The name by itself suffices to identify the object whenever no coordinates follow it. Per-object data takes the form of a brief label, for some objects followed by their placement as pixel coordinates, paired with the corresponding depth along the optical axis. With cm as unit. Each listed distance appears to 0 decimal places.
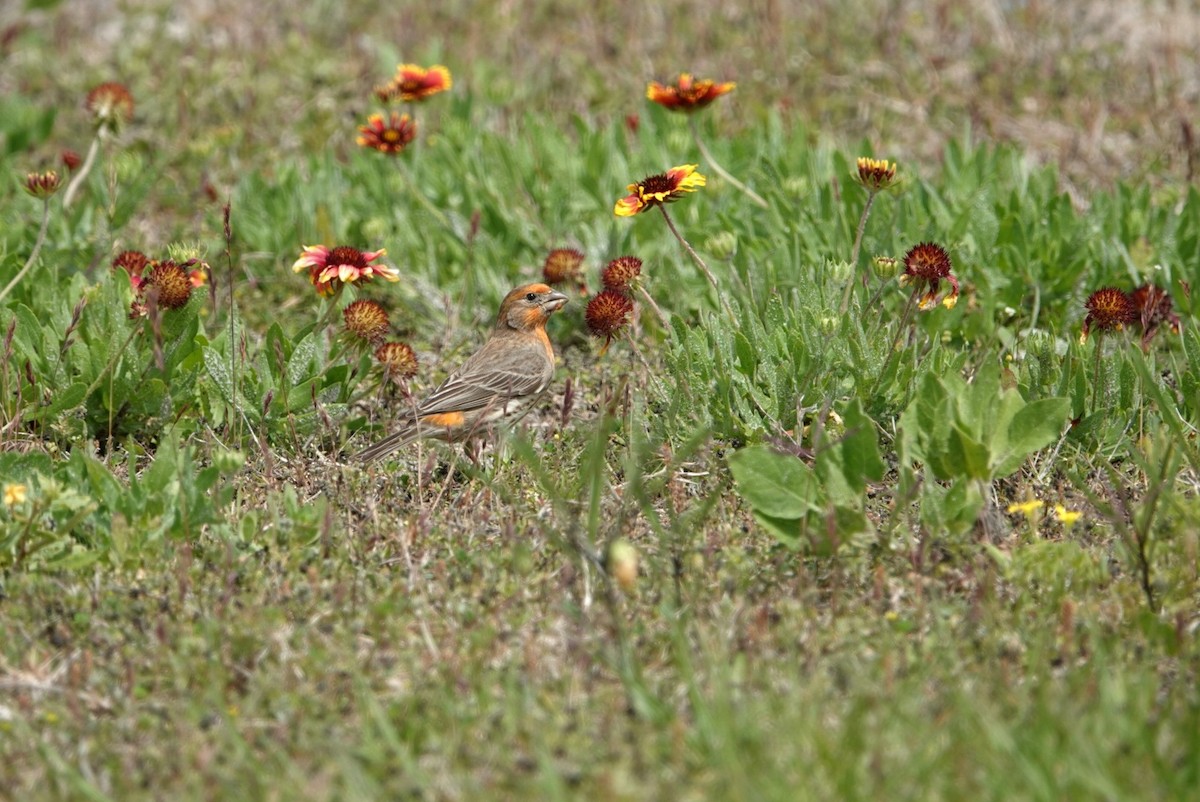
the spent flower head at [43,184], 1046
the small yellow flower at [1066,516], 857
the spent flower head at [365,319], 1041
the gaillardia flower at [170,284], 1020
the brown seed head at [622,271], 1043
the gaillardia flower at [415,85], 1342
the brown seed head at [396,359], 1059
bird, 1080
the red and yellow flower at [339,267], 1004
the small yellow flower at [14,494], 832
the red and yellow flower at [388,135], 1281
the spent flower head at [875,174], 1012
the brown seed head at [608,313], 1049
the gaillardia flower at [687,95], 1208
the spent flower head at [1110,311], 995
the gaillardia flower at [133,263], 1109
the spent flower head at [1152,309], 1019
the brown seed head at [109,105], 1255
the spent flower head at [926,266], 987
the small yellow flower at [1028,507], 845
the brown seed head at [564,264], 1233
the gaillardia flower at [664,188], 1002
